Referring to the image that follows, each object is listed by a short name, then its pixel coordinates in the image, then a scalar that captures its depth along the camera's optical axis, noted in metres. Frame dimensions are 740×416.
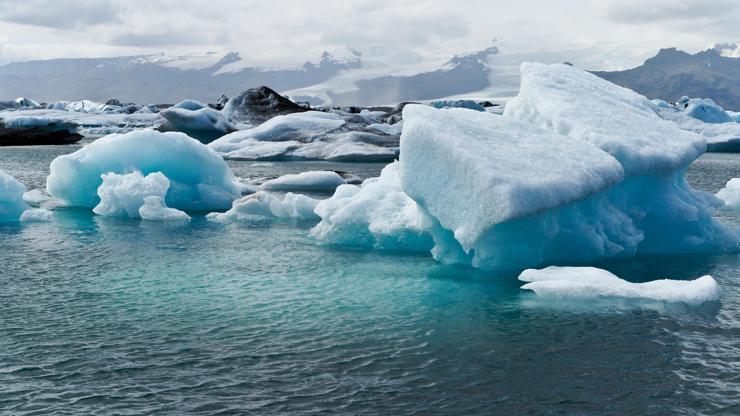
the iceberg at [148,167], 19.77
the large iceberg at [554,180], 11.17
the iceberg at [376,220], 13.77
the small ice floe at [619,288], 10.02
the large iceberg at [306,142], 36.78
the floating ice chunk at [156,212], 18.33
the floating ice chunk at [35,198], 21.16
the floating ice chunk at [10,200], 17.59
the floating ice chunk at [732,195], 20.08
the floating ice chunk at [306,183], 24.42
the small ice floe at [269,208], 18.48
